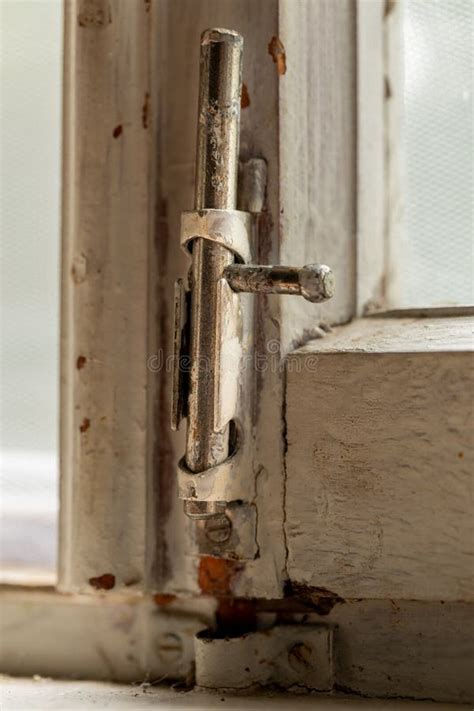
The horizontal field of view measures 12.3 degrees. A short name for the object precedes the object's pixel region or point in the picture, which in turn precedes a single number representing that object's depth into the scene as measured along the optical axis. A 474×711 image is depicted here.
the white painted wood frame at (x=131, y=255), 0.50
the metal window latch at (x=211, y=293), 0.48
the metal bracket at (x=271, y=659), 0.49
